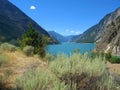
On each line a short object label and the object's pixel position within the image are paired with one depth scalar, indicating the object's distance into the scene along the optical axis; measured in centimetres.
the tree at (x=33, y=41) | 957
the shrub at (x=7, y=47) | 745
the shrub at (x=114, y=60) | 1844
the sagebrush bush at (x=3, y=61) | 379
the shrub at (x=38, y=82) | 230
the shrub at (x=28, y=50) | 770
